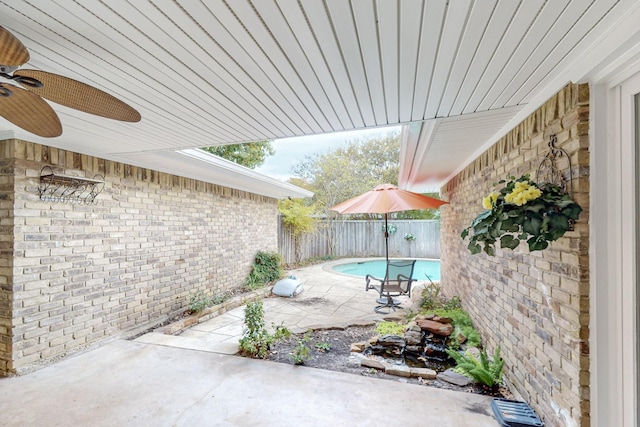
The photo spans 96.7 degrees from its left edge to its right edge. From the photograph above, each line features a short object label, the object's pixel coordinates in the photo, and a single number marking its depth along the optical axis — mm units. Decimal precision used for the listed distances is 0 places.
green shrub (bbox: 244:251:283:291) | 7132
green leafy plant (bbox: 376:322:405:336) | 4044
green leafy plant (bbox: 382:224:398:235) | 13192
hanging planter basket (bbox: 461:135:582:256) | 1620
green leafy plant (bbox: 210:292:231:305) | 5516
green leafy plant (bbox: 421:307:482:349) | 3558
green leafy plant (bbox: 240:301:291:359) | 3328
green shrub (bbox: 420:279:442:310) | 5047
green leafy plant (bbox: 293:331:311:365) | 3090
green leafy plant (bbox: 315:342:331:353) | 3575
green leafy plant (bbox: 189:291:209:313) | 4952
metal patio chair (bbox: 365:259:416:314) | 5500
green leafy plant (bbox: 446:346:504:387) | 2615
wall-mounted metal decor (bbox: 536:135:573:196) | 1754
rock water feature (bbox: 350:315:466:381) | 3074
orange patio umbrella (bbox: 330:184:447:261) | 4645
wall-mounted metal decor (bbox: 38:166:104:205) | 3088
